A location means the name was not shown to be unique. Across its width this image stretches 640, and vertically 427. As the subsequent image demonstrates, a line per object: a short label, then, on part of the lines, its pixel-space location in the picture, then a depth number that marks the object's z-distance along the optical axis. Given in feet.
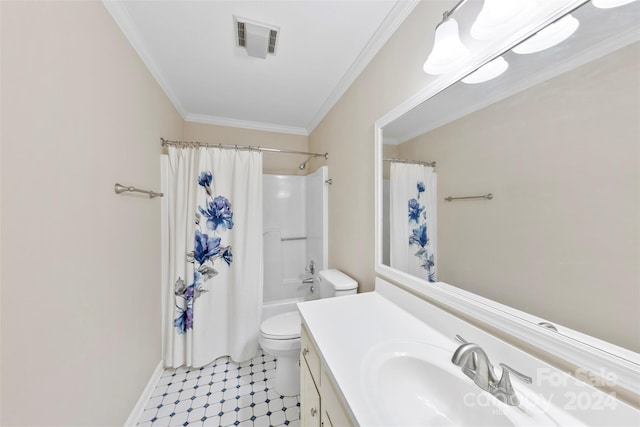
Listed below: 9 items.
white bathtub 8.01
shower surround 8.70
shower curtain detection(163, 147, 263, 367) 5.93
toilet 4.95
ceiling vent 4.08
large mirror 1.61
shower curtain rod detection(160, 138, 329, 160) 5.92
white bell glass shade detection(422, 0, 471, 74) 2.56
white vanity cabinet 2.18
